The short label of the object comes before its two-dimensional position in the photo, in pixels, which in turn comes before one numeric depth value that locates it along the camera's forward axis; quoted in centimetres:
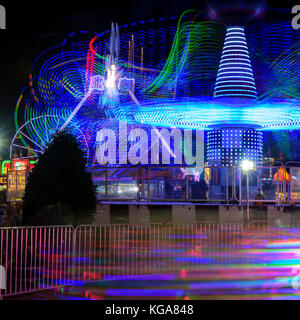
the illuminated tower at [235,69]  3117
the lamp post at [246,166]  1692
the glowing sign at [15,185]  2244
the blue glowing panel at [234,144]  2513
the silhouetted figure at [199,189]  1744
